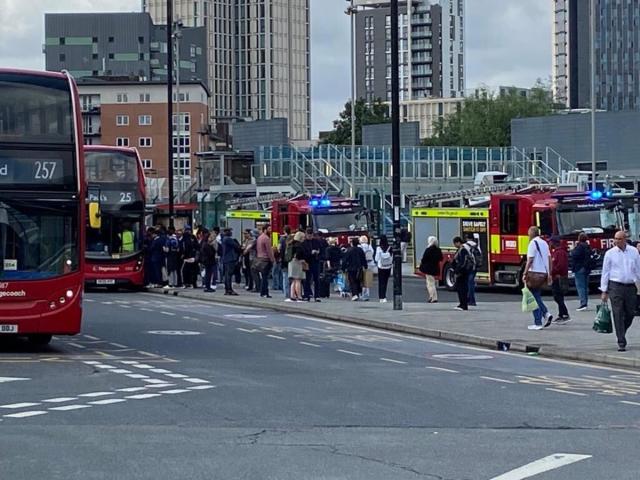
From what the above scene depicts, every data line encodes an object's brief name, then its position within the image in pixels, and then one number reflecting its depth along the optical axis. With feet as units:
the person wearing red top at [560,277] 86.89
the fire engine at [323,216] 144.46
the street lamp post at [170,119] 162.30
